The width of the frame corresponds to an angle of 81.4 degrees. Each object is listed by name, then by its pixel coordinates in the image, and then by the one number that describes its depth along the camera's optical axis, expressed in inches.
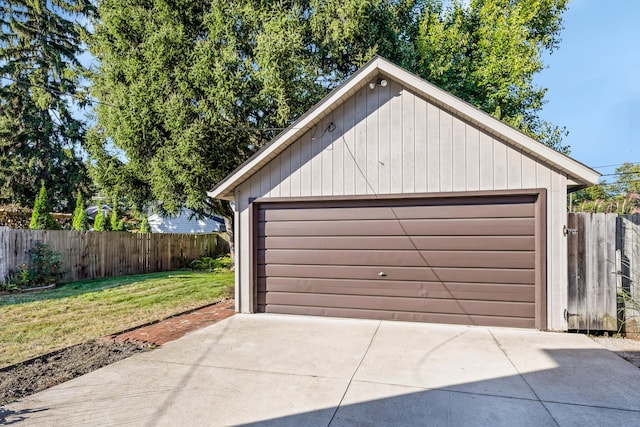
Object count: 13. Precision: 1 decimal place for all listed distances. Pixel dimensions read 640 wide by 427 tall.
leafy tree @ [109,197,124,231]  555.9
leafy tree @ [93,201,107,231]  530.0
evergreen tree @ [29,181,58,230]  451.2
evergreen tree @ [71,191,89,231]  516.3
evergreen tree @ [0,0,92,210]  808.9
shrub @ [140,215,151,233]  604.1
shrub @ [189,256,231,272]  579.5
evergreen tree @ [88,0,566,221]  427.2
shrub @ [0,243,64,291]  368.8
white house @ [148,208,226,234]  925.2
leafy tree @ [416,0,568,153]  546.0
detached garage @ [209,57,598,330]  223.0
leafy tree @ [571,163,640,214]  302.1
